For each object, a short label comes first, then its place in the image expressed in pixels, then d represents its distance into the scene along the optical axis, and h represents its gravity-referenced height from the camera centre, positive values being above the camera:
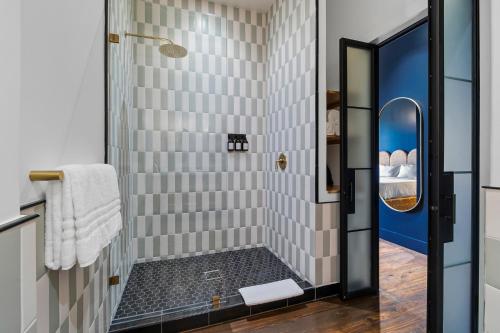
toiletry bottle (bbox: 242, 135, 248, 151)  2.72 +0.26
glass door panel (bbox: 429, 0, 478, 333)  1.17 -0.03
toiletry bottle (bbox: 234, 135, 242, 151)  2.68 +0.27
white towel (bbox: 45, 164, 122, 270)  0.69 -0.17
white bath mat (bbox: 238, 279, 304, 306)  1.67 -0.94
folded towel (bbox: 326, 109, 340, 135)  2.01 +0.38
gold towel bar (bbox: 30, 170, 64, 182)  0.64 -0.02
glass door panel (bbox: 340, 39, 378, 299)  1.83 -0.03
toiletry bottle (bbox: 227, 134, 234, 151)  2.67 +0.27
